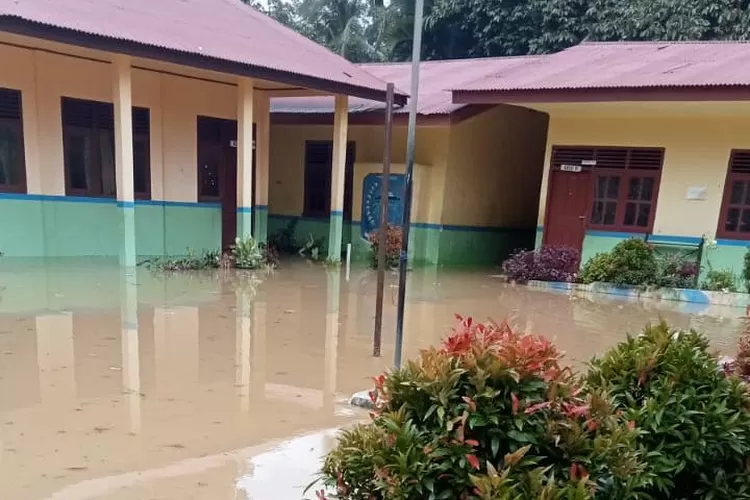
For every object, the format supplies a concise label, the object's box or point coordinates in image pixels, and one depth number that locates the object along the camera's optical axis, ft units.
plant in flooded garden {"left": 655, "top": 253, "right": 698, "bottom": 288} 31.81
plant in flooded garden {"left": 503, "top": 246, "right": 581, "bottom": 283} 34.78
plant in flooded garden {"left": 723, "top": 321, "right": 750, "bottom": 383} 11.55
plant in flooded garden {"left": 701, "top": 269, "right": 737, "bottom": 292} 31.37
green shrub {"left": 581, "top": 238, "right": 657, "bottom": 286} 32.01
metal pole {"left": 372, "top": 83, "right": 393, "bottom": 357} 15.25
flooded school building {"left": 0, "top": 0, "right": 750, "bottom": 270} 29.50
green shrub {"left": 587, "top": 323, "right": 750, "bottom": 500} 7.79
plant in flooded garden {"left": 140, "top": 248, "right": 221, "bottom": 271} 32.22
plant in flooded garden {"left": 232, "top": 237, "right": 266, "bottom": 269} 33.78
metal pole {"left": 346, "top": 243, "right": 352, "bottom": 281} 36.50
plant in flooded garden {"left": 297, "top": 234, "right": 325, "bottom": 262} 41.66
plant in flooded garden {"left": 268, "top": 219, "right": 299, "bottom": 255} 46.29
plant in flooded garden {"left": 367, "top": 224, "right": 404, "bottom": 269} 38.93
